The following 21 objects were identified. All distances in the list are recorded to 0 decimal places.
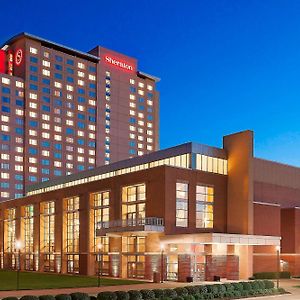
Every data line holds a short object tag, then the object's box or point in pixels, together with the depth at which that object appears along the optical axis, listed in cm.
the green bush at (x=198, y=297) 4054
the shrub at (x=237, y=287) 4509
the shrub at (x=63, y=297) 3518
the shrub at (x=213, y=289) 4295
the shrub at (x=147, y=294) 3950
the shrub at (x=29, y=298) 3359
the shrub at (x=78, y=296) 3597
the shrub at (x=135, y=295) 3881
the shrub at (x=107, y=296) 3734
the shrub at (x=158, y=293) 4028
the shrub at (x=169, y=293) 4057
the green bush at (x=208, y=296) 4144
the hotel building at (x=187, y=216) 6725
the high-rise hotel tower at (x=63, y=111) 16350
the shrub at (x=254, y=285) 4637
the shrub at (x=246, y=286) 4579
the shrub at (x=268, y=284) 4832
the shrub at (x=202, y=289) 4274
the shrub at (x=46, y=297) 3422
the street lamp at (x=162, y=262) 6265
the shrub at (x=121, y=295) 3816
